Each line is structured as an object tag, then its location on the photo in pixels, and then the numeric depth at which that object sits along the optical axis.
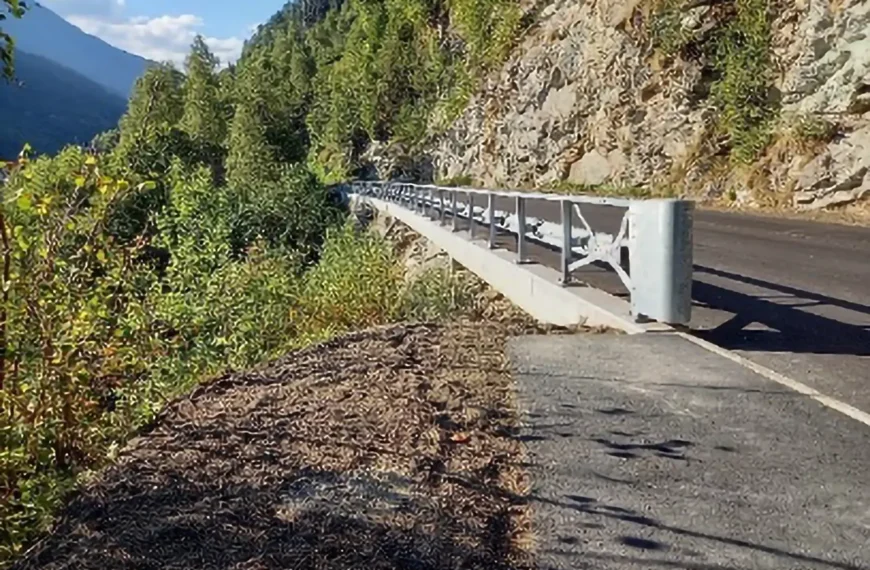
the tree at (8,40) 3.30
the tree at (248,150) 45.97
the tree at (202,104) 67.21
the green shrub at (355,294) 10.49
